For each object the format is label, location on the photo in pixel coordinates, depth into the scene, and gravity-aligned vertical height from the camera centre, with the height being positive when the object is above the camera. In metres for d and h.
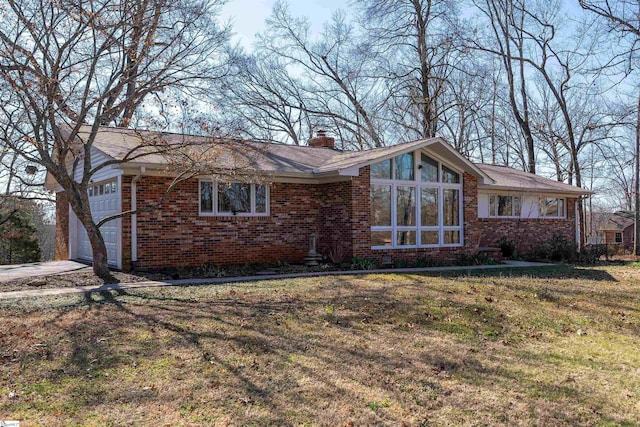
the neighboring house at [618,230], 49.31 -0.44
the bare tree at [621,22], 14.11 +5.64
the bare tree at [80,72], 10.38 +3.38
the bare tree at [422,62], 25.75 +8.46
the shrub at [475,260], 15.77 -1.06
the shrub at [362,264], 13.72 -1.01
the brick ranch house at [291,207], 12.65 +0.54
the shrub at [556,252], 18.22 -0.94
